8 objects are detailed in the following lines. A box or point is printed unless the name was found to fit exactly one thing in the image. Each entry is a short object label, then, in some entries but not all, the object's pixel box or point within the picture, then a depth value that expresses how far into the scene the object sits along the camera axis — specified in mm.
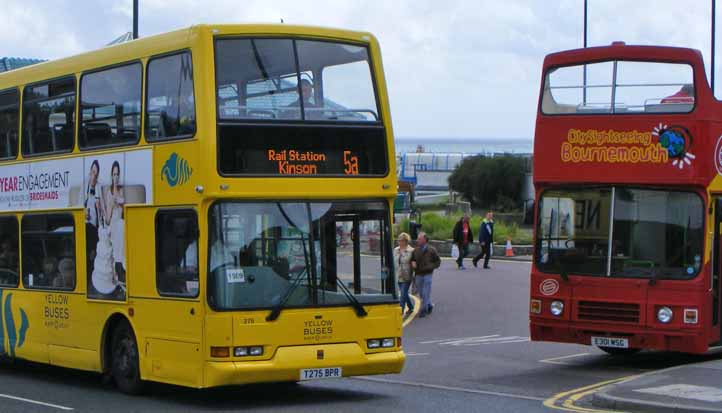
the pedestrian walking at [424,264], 25609
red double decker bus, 16328
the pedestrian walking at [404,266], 25828
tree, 75562
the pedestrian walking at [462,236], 38656
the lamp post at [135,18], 24516
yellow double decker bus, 13117
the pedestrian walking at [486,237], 38812
